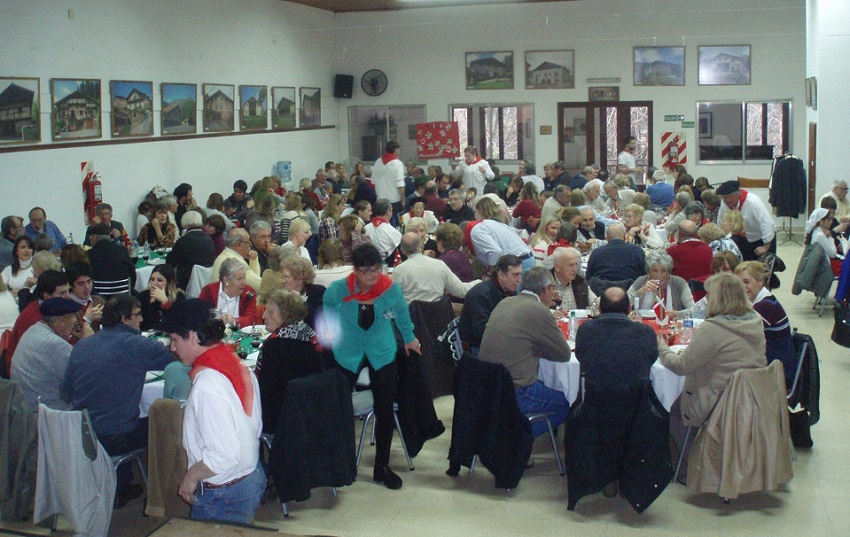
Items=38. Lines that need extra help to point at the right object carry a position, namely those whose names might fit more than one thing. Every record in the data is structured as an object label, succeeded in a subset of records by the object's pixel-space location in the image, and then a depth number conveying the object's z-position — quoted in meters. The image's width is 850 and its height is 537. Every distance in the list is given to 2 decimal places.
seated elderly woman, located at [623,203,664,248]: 9.23
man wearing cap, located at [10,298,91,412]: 4.96
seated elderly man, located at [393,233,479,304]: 6.61
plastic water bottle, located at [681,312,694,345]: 5.64
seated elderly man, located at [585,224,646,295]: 7.17
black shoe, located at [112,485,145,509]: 5.25
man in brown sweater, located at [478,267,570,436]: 5.20
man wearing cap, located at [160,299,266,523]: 3.48
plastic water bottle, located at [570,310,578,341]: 5.87
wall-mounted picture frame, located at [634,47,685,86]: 17.16
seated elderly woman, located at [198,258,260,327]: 6.38
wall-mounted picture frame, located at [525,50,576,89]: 17.58
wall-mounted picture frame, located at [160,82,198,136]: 12.79
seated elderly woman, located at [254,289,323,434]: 4.90
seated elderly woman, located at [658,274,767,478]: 4.86
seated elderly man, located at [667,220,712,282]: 7.33
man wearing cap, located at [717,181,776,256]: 9.57
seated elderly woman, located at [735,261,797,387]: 5.41
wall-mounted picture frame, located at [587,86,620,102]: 17.44
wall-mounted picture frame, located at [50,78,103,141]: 10.55
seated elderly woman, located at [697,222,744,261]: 7.68
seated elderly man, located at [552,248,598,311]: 6.46
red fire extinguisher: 11.02
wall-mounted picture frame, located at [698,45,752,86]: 16.88
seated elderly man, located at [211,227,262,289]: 7.01
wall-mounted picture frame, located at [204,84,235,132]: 13.96
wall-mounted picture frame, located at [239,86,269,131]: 15.07
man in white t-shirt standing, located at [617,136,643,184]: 16.70
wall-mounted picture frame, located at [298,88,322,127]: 17.20
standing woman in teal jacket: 5.34
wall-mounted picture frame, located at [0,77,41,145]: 9.66
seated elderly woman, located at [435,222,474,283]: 7.41
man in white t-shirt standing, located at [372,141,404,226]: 14.42
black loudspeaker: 18.38
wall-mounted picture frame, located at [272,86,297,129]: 16.19
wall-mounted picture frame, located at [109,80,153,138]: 11.66
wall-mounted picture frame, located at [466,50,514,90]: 17.86
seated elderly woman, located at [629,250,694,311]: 6.33
